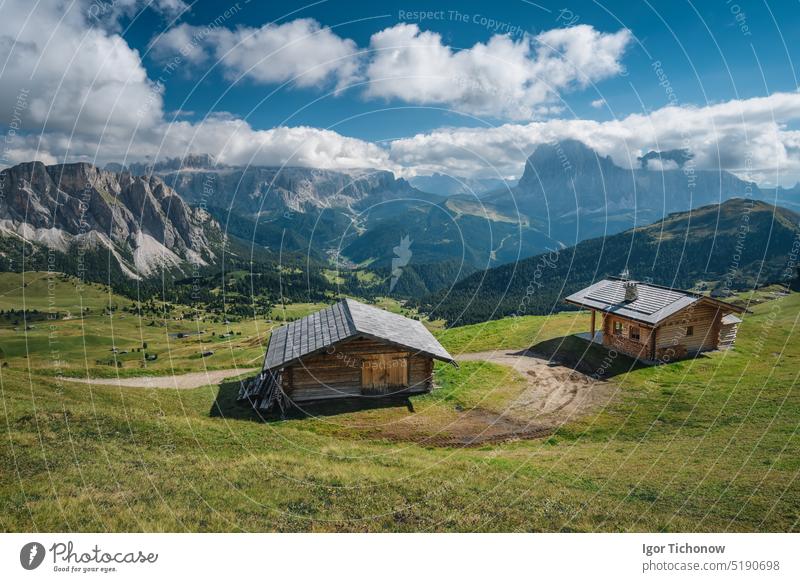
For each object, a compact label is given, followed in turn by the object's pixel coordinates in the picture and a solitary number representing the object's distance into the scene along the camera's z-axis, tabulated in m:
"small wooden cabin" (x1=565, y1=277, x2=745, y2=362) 37.56
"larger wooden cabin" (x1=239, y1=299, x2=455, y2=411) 30.11
